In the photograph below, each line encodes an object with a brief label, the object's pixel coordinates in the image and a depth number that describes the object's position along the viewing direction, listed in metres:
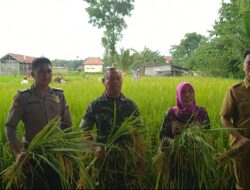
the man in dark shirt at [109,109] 1.51
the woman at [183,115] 1.50
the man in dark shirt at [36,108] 1.34
